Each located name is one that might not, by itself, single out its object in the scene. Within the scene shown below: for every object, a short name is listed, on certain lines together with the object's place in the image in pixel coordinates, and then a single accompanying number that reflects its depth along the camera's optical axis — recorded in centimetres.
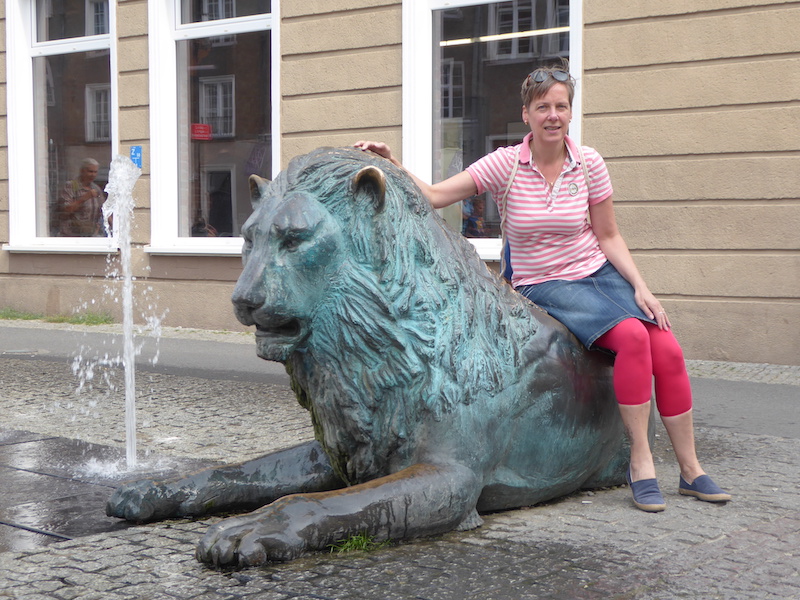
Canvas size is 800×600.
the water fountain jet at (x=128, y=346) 508
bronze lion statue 312
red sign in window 1225
